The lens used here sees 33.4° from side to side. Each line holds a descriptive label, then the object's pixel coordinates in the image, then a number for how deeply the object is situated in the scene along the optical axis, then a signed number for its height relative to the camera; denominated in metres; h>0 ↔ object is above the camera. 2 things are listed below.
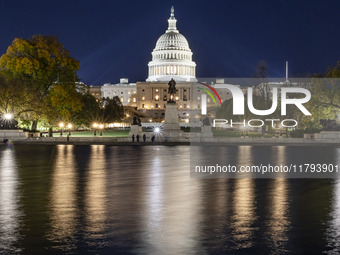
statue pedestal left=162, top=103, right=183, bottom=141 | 76.46 +2.01
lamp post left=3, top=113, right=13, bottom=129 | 68.44 +1.89
